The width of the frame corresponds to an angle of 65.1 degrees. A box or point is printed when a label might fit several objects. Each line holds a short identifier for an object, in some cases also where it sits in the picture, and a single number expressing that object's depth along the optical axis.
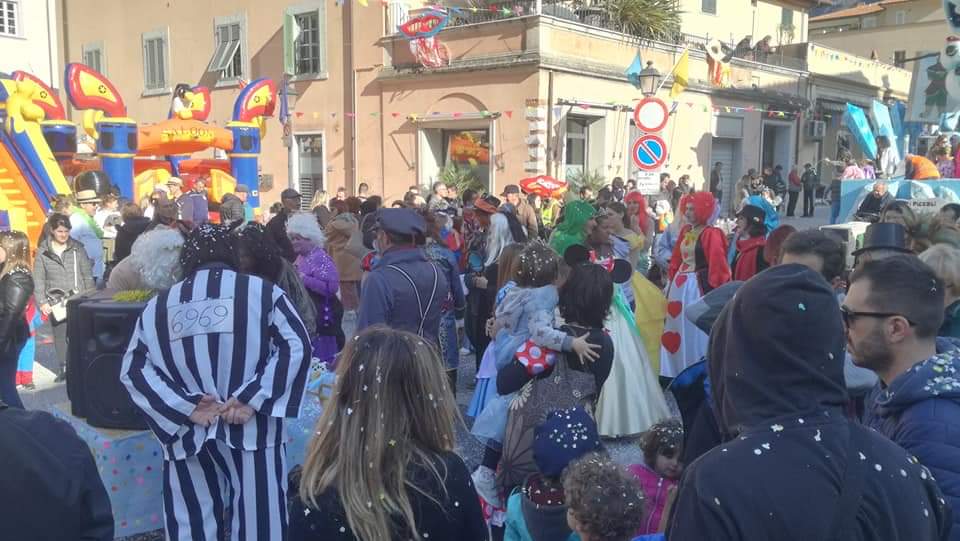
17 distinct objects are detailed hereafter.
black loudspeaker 3.55
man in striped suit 2.93
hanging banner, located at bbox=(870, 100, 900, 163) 14.28
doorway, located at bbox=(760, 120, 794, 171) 24.97
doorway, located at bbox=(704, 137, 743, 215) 22.80
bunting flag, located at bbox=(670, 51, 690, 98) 15.54
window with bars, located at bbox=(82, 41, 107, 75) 26.67
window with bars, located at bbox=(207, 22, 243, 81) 22.52
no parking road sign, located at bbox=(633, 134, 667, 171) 8.76
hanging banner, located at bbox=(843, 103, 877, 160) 13.84
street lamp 11.45
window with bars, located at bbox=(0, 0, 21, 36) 22.92
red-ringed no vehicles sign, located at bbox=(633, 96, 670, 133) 8.95
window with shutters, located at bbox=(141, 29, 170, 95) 24.56
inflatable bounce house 13.67
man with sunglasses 1.93
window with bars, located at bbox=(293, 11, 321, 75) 20.47
